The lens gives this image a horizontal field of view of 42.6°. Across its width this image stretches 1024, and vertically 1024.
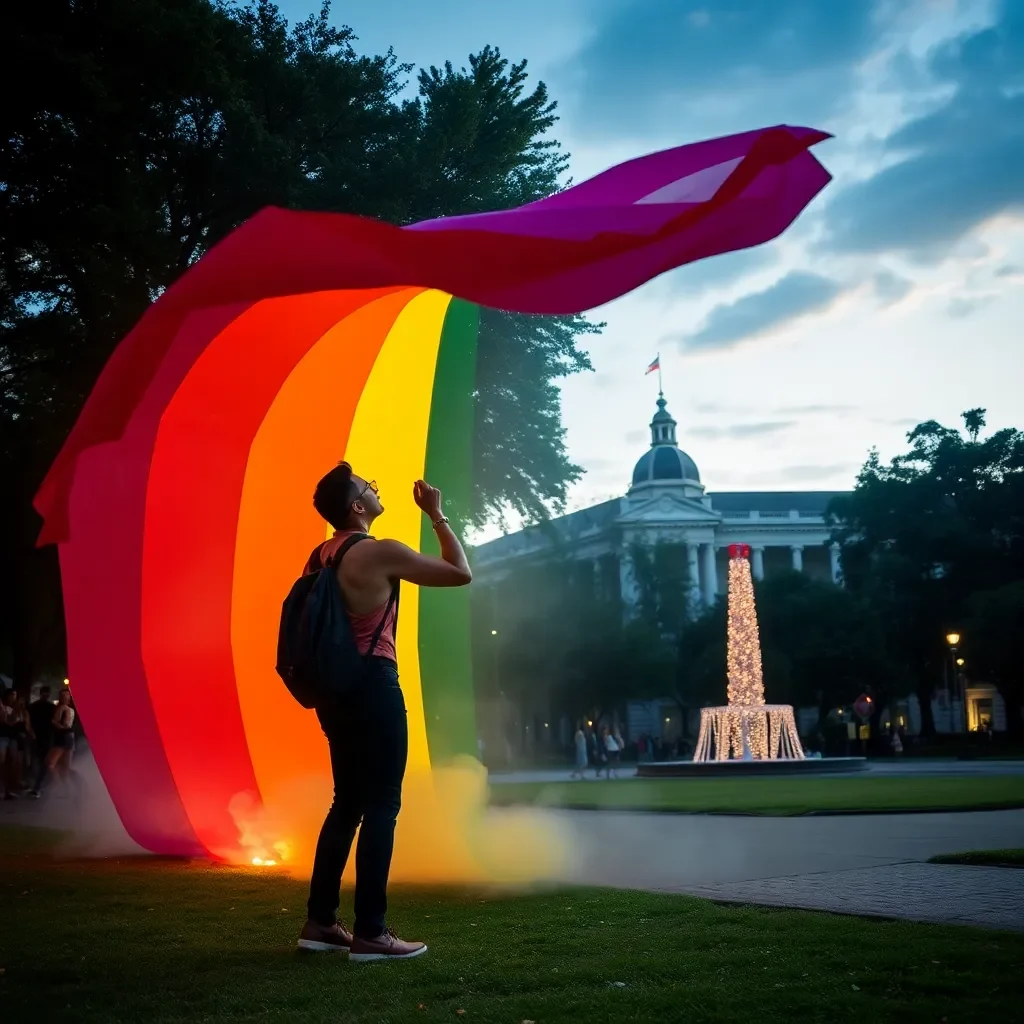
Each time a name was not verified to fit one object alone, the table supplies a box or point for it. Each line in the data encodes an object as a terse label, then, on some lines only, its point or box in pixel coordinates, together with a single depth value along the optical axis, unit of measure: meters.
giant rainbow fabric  9.10
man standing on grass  5.75
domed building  99.50
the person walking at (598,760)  40.25
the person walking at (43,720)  21.03
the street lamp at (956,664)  45.69
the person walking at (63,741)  19.78
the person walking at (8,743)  19.89
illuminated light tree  37.31
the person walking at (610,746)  41.69
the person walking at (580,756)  38.59
